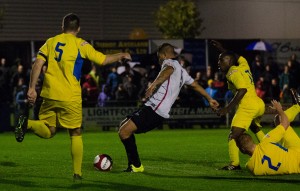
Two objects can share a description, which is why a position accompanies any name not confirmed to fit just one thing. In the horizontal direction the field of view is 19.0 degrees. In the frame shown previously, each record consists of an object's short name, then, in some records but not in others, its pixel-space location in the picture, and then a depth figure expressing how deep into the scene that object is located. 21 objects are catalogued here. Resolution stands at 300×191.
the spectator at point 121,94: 30.20
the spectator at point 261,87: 31.55
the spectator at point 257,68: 32.75
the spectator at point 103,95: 30.33
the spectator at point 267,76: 31.88
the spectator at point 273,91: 31.59
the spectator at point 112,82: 30.72
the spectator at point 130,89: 30.52
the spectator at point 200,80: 31.39
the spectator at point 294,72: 32.50
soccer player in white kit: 14.55
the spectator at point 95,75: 31.08
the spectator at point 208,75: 32.38
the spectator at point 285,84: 31.24
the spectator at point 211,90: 30.73
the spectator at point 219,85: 31.09
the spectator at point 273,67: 33.44
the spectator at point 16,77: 30.26
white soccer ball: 14.68
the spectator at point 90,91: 30.04
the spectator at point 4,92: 28.27
